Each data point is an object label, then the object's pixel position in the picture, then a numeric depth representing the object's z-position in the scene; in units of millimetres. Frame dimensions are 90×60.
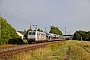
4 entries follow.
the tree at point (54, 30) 164225
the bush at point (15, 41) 42406
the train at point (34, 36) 43772
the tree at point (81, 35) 128375
